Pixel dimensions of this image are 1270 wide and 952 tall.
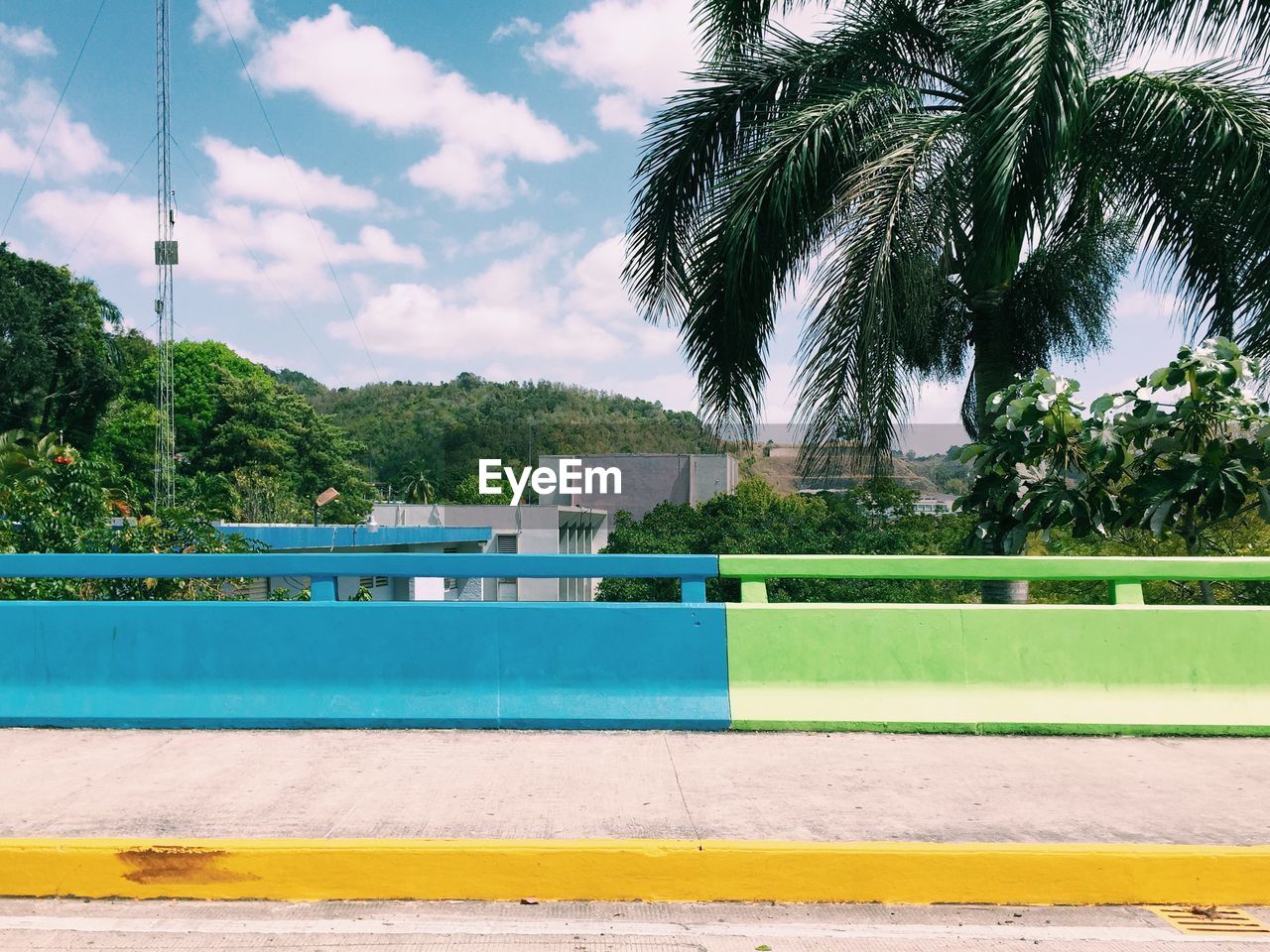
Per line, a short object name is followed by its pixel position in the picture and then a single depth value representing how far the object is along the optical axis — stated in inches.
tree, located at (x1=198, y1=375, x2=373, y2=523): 3248.0
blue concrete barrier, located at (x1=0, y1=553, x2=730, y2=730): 250.1
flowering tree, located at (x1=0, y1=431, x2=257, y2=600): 382.6
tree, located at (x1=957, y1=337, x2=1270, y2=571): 342.6
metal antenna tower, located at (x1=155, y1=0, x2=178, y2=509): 1477.6
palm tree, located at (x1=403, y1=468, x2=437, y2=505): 5064.0
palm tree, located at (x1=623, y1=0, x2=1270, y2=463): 365.1
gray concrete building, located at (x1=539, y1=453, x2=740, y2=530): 2851.9
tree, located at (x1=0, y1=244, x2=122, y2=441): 2276.1
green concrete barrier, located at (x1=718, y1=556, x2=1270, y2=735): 250.7
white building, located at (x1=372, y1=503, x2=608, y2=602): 2393.0
